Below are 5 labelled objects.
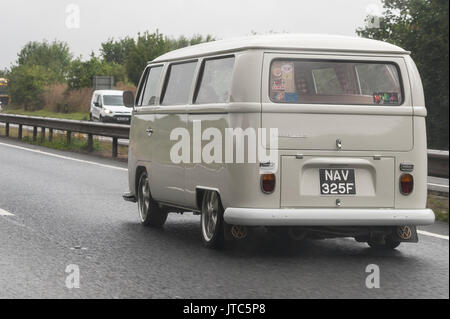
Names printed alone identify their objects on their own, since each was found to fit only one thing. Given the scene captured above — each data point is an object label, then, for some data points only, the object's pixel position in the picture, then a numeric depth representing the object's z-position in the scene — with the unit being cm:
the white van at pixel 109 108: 4294
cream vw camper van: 827
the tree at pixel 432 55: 4306
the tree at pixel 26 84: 9375
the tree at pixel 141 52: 9231
